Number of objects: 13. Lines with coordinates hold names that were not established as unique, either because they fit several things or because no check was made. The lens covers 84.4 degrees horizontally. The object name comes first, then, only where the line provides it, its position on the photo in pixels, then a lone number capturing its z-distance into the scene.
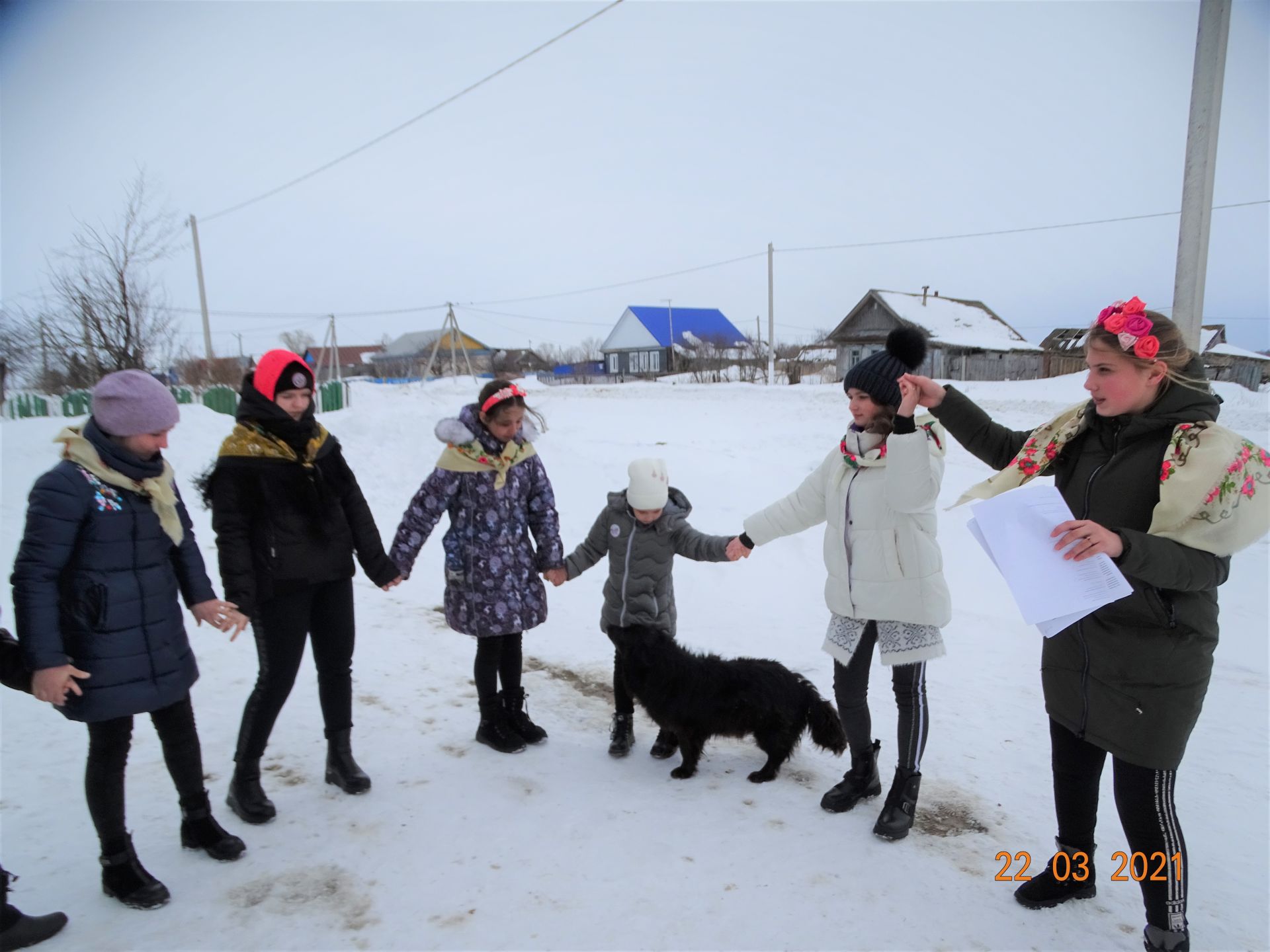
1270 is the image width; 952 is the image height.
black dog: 3.38
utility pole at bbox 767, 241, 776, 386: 28.12
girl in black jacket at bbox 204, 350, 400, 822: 2.89
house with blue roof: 49.03
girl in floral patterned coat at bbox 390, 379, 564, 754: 3.61
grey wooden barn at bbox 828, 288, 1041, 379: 28.41
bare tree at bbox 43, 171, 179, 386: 10.19
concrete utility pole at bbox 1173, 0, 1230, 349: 4.80
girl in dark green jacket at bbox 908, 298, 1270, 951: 1.99
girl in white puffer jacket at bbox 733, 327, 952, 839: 2.91
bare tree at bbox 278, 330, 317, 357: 44.10
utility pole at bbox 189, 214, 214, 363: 20.27
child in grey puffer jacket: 3.66
